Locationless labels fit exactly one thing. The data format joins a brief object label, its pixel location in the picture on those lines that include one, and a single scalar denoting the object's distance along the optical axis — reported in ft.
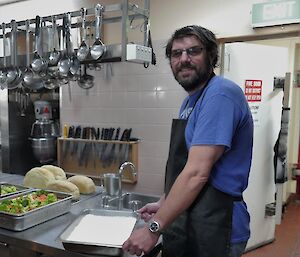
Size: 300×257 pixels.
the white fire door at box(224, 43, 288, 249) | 8.59
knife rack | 9.68
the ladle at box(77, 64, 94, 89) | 9.47
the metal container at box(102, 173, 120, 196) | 5.87
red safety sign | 8.63
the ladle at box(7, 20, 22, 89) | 7.16
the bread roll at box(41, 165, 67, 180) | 6.24
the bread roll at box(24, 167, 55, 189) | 6.05
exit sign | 7.18
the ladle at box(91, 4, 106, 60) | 6.12
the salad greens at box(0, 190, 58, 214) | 4.64
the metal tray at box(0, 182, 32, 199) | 5.48
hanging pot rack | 5.82
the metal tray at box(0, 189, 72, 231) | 4.37
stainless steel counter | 3.90
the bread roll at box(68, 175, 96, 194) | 6.19
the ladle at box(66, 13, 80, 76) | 6.62
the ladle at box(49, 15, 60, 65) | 6.77
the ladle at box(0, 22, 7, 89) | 7.42
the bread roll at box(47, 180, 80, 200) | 5.69
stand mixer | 10.63
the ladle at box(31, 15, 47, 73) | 6.82
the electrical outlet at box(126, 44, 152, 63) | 5.66
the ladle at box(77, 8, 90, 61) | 6.32
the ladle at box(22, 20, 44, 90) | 7.14
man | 3.29
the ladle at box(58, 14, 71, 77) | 6.67
